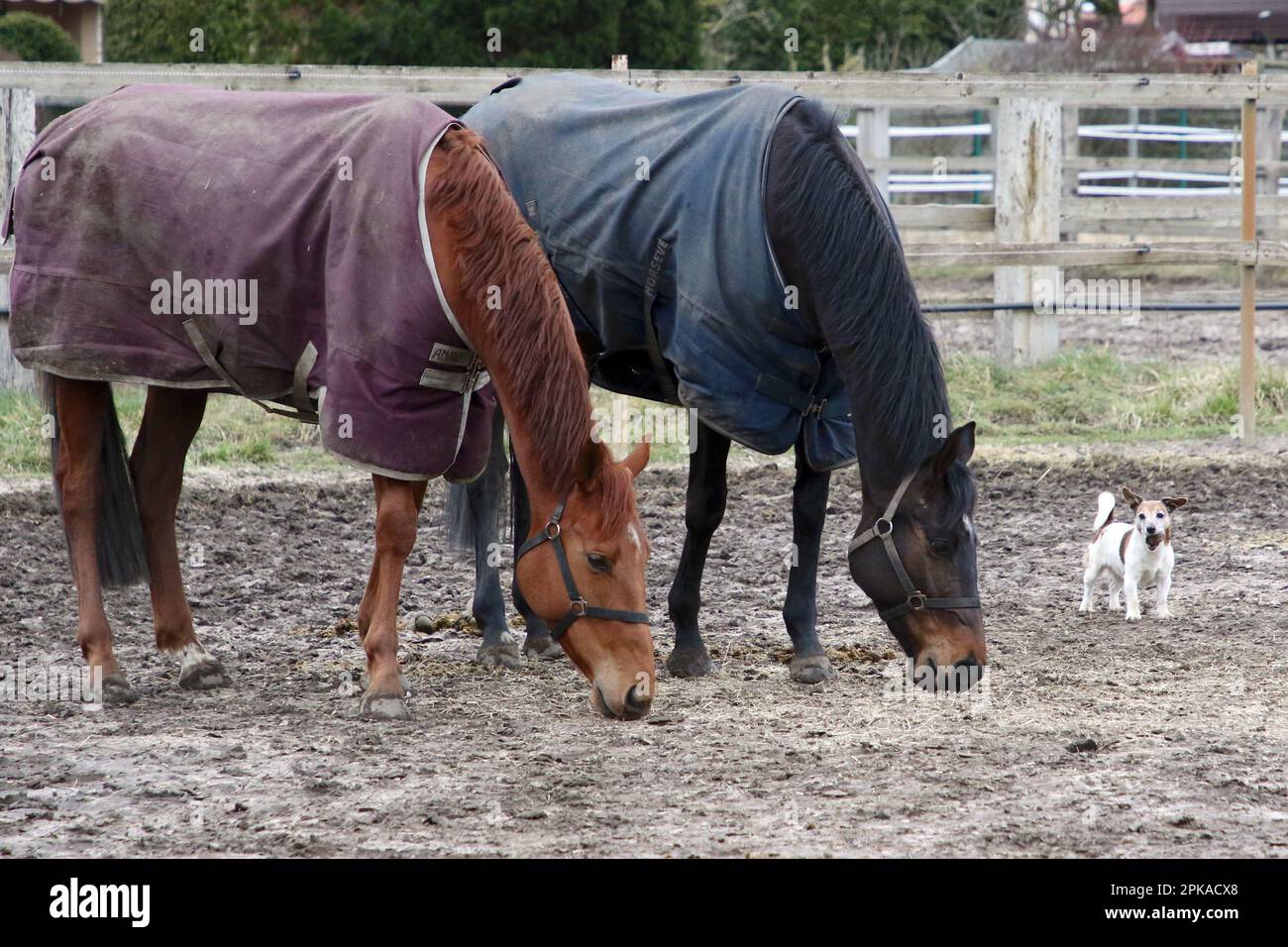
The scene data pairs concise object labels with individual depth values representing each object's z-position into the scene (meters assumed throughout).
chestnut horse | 3.78
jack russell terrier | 5.45
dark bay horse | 4.07
